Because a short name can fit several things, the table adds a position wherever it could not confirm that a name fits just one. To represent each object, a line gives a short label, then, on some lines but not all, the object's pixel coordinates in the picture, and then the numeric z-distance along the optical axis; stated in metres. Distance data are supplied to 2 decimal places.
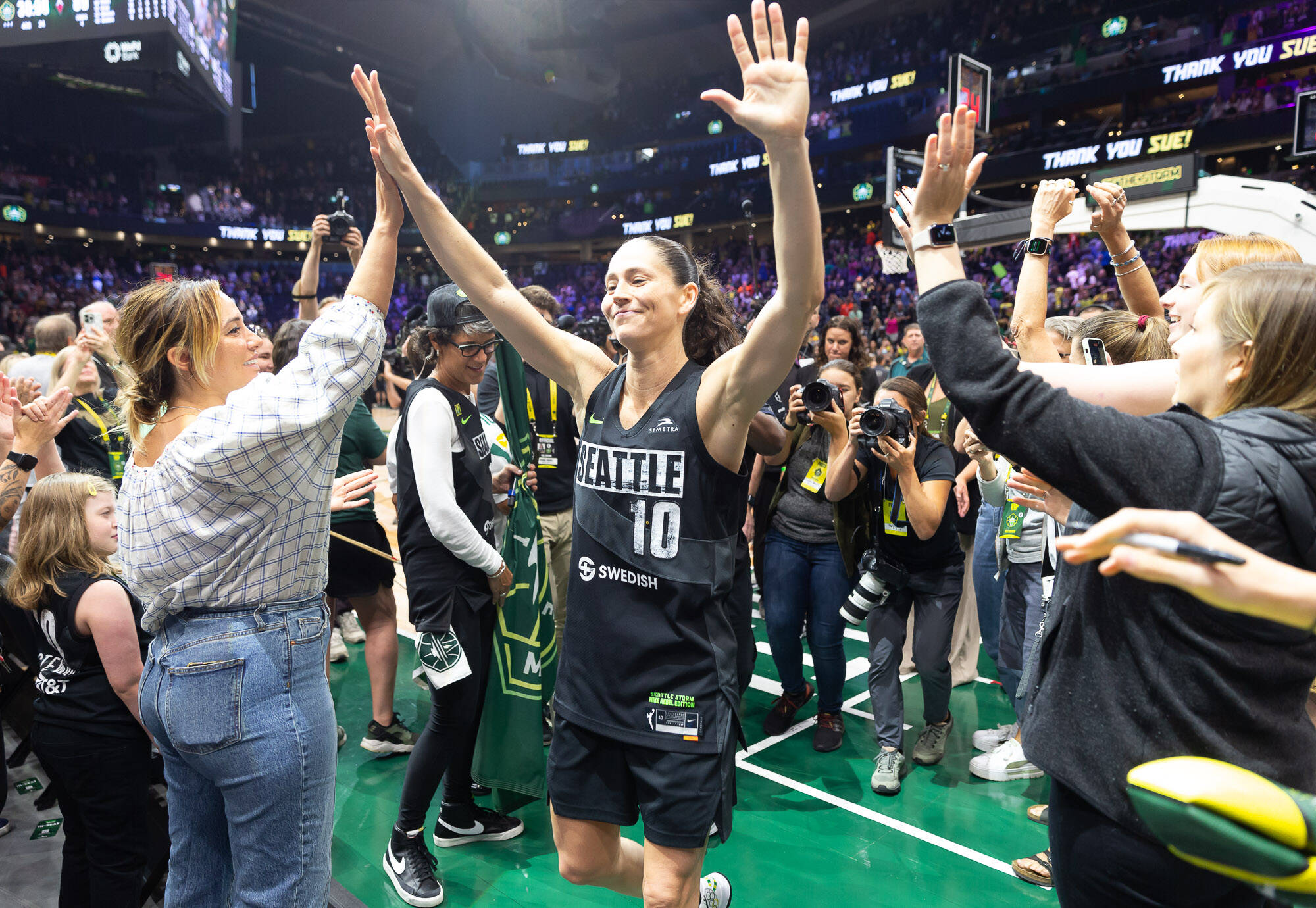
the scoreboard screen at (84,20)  14.12
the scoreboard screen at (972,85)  7.81
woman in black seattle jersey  1.83
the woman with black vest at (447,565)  2.72
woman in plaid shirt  1.58
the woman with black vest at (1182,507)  1.09
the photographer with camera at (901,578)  3.46
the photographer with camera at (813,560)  3.75
